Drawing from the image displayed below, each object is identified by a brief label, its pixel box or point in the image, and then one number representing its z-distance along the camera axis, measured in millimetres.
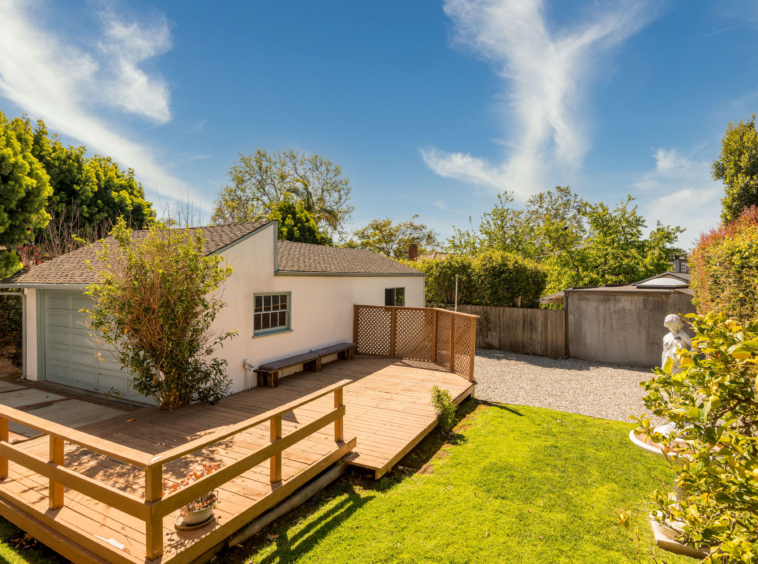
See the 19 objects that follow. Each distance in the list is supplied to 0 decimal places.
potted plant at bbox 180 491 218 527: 3381
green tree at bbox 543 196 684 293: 17750
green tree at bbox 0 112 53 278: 9391
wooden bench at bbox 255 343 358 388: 8391
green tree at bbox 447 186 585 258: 22547
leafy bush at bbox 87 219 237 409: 6031
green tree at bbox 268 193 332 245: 24297
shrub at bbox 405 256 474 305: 16469
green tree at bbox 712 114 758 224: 22219
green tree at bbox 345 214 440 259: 36562
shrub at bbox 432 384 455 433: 6676
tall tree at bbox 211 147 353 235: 33125
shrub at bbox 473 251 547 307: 15383
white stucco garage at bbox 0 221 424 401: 7691
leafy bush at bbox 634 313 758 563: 1357
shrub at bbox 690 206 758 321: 5992
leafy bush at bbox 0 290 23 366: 9836
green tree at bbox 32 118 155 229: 16250
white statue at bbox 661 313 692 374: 4711
